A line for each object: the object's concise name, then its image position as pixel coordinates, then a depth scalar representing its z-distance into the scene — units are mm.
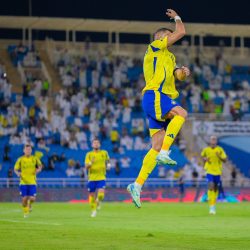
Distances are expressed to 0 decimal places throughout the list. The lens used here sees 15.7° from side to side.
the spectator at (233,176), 45578
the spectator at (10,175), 41444
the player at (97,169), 29625
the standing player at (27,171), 29438
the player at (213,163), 31078
